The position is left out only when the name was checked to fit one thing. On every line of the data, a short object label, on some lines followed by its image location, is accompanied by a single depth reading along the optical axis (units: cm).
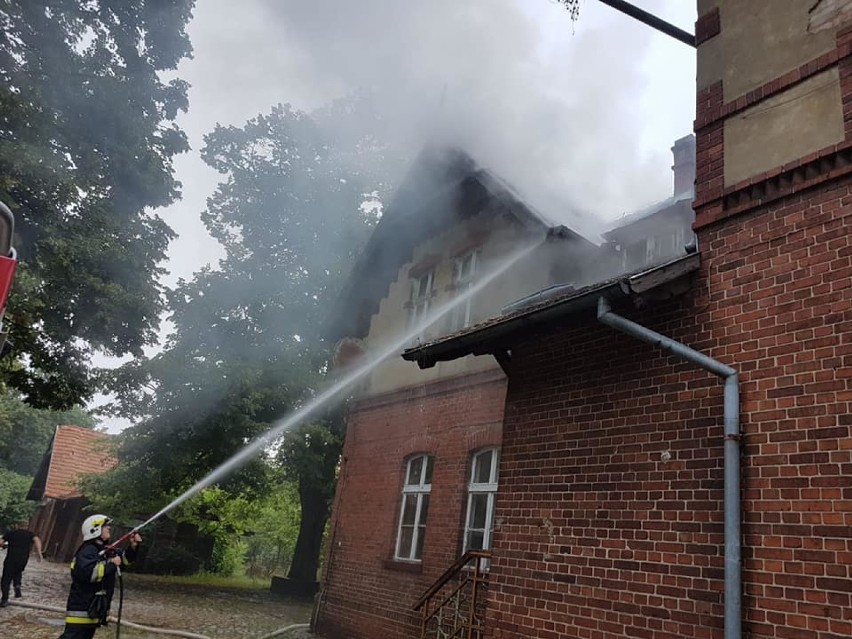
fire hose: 1031
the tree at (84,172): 1071
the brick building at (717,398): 385
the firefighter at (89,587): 643
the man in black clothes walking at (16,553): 1203
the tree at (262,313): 1689
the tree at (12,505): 3588
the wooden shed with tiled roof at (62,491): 2662
